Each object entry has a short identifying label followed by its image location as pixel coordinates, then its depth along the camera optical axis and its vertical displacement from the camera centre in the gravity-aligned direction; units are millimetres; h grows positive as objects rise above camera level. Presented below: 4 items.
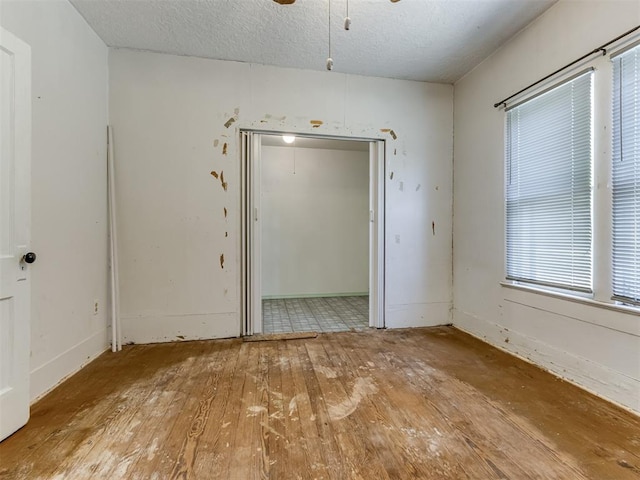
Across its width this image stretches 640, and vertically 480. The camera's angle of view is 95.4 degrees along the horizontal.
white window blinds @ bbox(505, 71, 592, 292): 2059 +394
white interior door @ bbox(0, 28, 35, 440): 1511 +34
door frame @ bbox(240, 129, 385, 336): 3047 +116
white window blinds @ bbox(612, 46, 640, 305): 1752 +375
